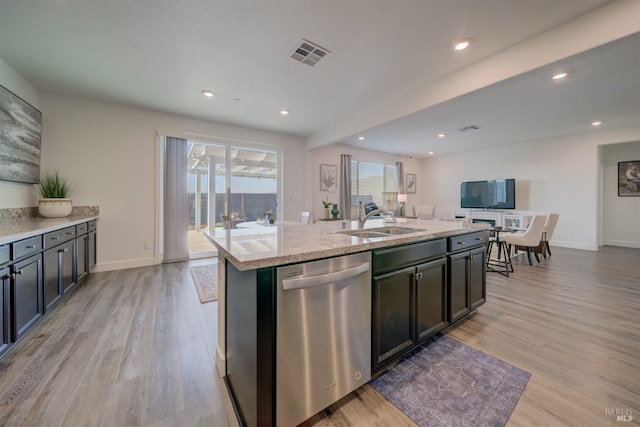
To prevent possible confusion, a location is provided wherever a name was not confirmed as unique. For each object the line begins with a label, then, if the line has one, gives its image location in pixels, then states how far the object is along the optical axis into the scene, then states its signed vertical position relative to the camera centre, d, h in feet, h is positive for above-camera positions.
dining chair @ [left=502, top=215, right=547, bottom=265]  13.67 -1.41
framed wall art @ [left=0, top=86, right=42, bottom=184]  8.52 +2.82
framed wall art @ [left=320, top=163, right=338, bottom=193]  20.80 +3.02
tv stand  21.15 -0.55
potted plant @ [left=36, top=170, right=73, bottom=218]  10.23 +0.69
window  23.70 +3.23
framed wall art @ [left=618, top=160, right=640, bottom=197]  18.60 +2.70
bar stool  12.88 -2.99
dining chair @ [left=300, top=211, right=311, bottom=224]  14.90 -0.34
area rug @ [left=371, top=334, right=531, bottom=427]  4.26 -3.59
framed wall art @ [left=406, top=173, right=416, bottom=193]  27.91 +3.44
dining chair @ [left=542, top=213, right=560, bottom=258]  15.88 -1.22
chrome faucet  7.27 -0.16
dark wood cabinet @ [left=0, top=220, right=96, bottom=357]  5.58 -1.91
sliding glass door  16.48 +1.92
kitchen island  3.51 -1.74
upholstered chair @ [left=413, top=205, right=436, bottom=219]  26.09 +0.21
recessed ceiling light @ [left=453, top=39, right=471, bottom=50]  7.69 +5.51
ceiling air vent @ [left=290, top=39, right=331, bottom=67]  7.99 +5.60
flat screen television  21.84 +1.75
